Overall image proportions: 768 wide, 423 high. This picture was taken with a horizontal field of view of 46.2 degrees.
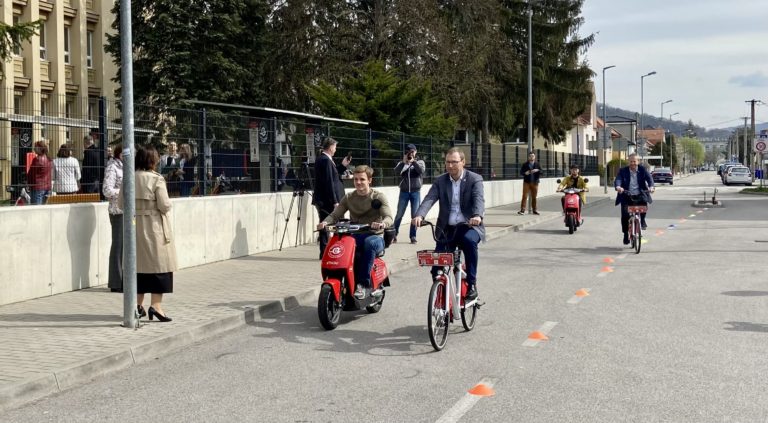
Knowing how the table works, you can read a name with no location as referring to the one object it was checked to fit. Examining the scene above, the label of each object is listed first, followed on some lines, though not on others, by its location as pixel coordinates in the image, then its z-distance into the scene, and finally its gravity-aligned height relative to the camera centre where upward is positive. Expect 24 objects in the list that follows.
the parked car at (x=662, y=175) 72.88 +0.84
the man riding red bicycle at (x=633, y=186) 16.23 +0.00
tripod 16.53 -0.29
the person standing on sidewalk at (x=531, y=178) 25.19 +0.24
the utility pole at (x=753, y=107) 79.57 +7.09
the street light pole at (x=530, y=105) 34.91 +3.18
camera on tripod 16.97 +0.20
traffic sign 44.94 +1.96
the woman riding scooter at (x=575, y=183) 21.00 +0.09
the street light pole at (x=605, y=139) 45.66 +2.52
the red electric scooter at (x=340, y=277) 8.67 -0.87
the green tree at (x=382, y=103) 28.00 +2.70
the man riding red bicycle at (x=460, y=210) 8.33 -0.21
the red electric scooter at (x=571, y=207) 20.77 -0.47
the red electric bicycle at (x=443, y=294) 7.51 -0.91
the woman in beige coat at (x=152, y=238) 8.61 -0.44
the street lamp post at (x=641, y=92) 78.03 +8.12
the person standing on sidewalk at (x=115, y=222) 10.76 -0.36
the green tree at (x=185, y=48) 38.41 +6.20
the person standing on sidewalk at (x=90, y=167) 11.10 +0.32
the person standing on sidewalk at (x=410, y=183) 18.03 +0.11
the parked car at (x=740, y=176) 66.00 +0.62
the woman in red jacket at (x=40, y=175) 10.25 +0.21
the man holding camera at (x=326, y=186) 13.69 +0.06
